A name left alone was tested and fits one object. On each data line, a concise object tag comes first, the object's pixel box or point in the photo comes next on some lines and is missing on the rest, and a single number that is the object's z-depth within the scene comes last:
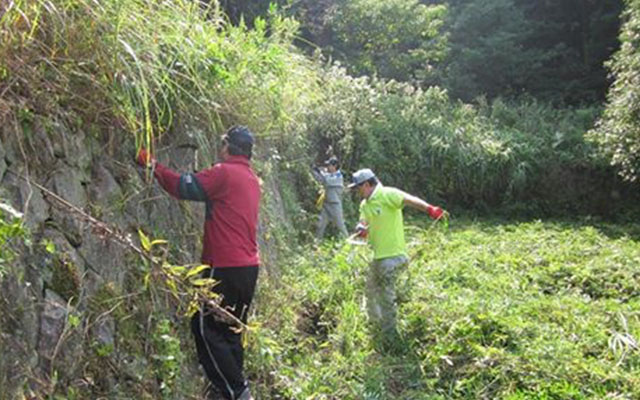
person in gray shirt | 9.55
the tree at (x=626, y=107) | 11.28
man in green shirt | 5.41
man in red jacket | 3.65
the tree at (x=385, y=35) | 18.62
